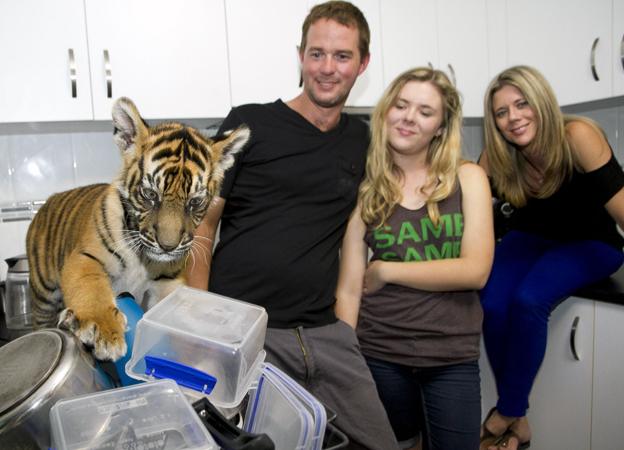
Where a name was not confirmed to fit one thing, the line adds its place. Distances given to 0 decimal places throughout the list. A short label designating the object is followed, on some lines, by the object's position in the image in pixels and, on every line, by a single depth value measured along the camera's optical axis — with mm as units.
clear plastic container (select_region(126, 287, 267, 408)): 619
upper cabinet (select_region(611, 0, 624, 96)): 2270
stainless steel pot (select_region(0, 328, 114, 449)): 530
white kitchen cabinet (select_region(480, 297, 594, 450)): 1657
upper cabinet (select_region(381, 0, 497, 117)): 2232
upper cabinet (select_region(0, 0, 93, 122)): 1586
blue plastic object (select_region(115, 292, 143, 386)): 693
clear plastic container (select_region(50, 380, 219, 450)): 514
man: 1165
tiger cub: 740
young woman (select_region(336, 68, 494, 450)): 1229
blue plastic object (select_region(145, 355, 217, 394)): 615
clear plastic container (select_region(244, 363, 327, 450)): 603
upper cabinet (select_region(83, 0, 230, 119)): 1718
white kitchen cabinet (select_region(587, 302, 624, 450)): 1559
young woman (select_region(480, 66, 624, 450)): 1481
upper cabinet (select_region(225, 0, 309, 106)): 1920
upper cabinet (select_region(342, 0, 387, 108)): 2176
